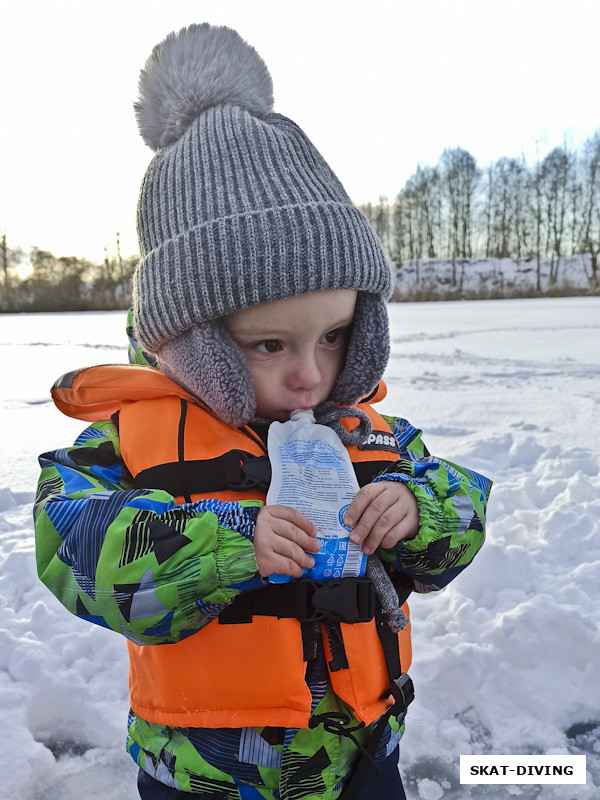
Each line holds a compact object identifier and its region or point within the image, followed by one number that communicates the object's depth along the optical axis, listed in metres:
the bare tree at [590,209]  37.09
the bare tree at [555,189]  37.53
